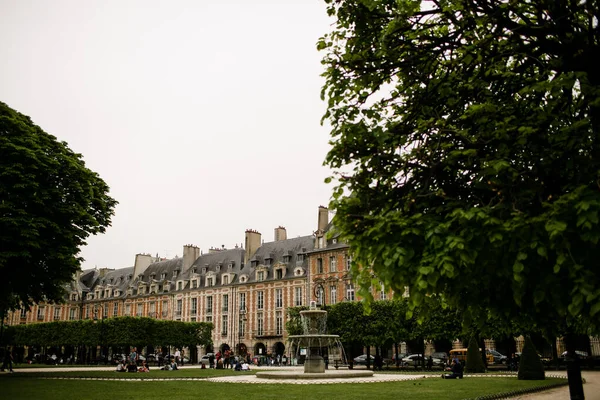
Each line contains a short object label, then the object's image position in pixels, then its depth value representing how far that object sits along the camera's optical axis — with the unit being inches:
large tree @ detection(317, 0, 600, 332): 236.2
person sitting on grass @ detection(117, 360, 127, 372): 1314.0
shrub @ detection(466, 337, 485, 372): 1257.4
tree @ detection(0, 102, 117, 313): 850.8
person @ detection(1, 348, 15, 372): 1296.0
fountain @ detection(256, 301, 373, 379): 991.0
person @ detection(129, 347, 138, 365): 1375.7
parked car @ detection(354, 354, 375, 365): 1888.3
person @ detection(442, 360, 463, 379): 993.1
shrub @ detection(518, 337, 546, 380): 910.4
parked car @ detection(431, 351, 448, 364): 1717.0
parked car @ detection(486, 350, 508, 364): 1723.7
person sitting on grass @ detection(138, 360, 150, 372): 1325.0
